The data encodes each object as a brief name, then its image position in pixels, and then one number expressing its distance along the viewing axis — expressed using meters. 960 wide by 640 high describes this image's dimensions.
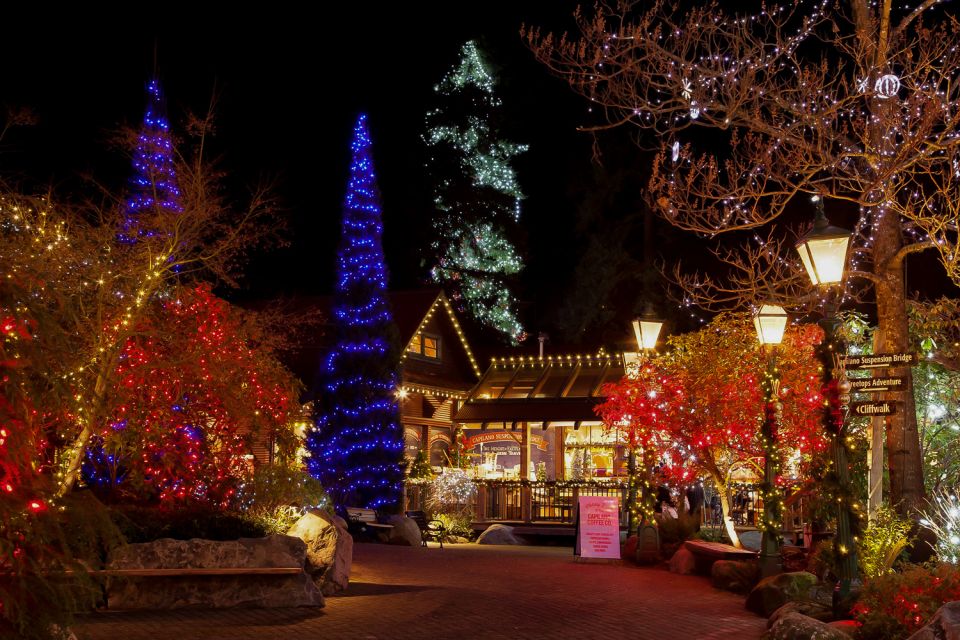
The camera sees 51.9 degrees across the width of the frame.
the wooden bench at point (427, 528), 23.03
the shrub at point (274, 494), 14.77
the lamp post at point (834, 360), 9.90
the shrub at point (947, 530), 9.94
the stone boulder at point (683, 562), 16.25
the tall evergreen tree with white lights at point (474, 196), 44.59
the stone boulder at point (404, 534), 22.36
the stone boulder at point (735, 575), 13.82
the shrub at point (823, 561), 10.53
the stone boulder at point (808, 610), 10.16
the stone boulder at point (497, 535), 24.36
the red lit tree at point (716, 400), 16.31
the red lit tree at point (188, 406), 13.27
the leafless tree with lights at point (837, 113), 12.16
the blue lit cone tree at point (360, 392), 24.81
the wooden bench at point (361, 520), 21.77
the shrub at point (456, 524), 25.02
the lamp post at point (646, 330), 16.38
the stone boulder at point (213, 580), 11.05
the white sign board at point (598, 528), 17.91
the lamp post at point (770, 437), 12.93
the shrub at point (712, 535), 18.22
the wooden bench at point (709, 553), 15.07
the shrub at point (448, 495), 25.66
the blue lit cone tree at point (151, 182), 15.63
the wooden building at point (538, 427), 28.75
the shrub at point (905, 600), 8.24
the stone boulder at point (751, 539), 18.43
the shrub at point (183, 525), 12.05
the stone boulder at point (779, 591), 11.56
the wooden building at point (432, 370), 30.03
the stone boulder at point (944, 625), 6.89
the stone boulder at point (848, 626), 8.86
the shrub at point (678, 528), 18.22
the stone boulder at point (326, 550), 12.86
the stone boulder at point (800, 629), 8.62
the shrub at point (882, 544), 10.60
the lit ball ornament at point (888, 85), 11.98
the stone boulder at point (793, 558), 14.62
